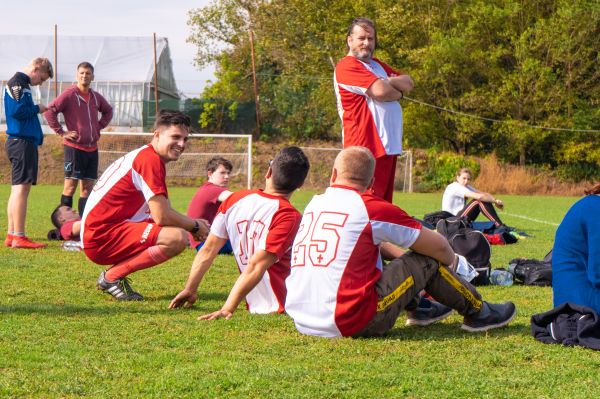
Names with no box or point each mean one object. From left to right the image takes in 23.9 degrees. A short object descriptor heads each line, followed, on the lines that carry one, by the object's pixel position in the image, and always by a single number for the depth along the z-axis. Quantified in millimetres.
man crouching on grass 10242
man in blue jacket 15764
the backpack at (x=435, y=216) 18484
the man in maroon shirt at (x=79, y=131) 17586
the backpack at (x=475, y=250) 12253
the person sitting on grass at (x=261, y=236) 8831
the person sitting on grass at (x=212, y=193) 14765
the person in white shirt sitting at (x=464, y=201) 19762
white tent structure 63664
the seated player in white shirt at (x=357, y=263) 7737
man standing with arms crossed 11678
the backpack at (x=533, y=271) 12215
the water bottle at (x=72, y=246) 15562
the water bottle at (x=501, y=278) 12291
